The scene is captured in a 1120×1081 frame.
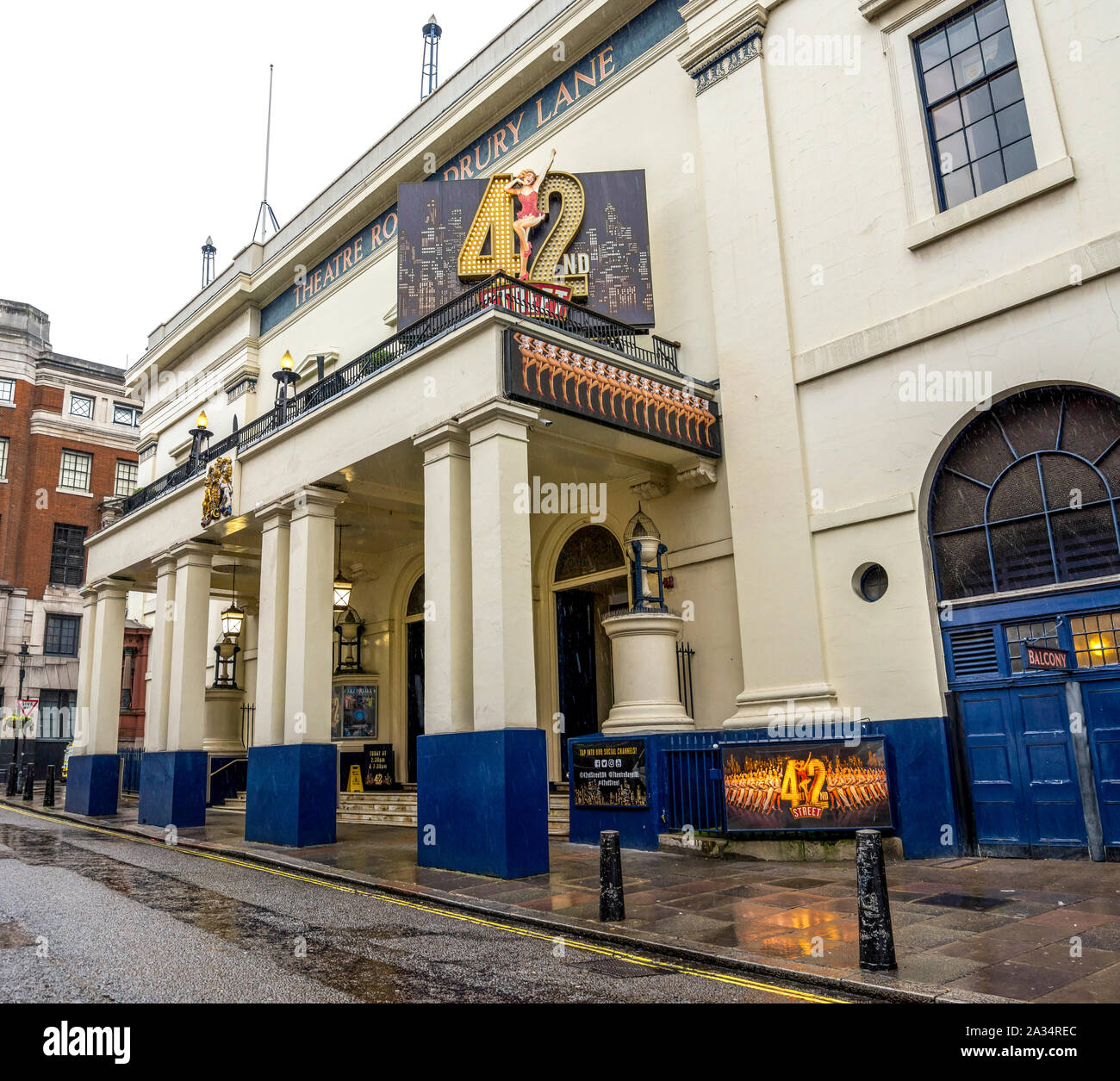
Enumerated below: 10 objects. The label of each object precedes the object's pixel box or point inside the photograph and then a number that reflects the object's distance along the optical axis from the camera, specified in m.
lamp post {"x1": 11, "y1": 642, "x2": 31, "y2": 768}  37.02
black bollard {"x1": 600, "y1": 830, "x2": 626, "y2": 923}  7.87
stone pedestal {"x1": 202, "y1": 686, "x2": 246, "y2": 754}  23.86
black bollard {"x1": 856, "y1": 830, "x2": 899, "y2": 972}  6.03
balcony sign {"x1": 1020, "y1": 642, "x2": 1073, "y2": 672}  9.52
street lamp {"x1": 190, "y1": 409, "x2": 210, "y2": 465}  19.16
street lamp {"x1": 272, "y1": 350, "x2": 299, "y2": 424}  15.97
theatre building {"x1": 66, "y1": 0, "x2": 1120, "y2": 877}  10.80
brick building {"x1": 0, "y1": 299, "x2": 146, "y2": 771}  38.91
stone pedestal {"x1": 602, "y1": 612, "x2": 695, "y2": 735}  13.18
